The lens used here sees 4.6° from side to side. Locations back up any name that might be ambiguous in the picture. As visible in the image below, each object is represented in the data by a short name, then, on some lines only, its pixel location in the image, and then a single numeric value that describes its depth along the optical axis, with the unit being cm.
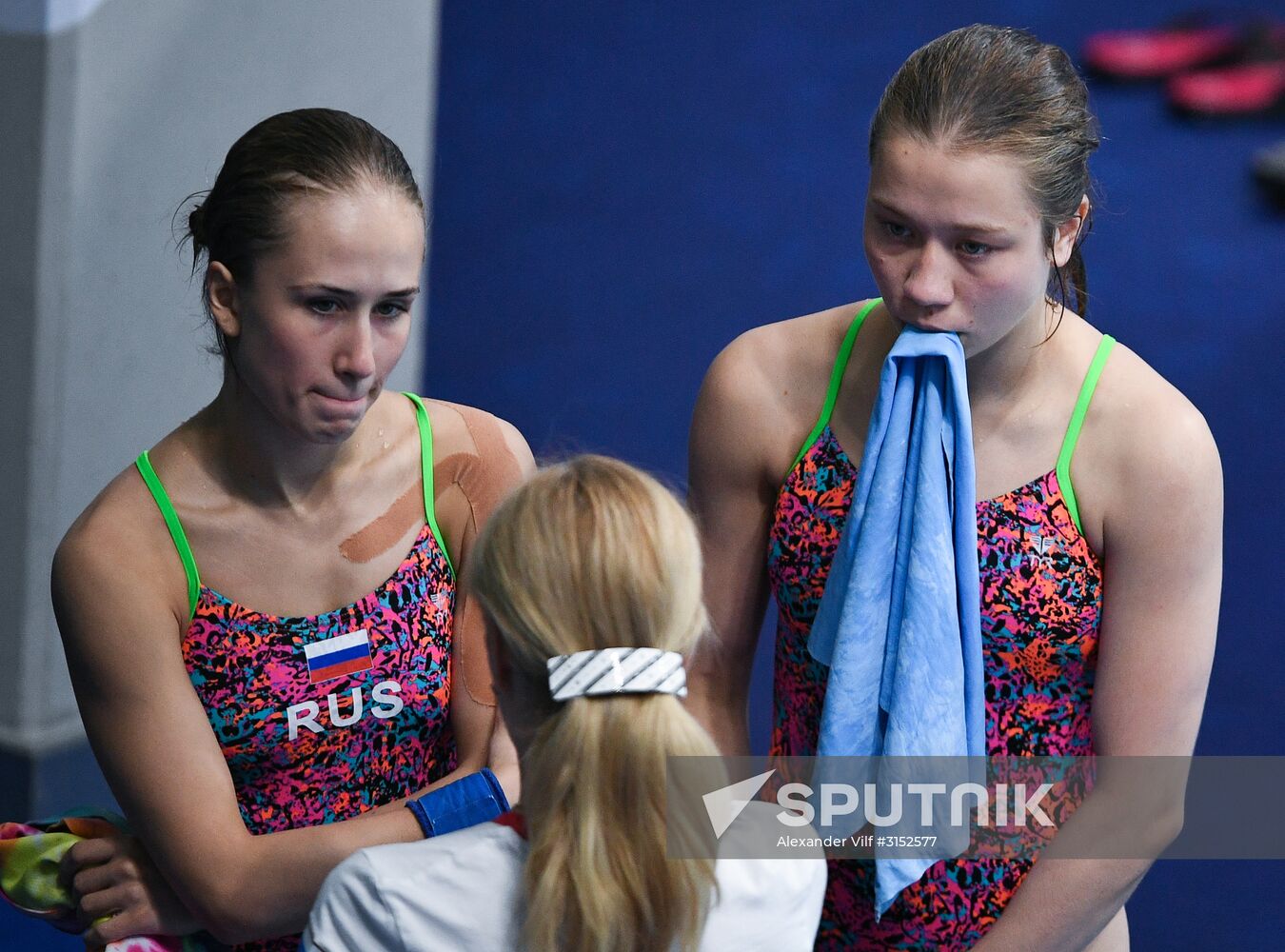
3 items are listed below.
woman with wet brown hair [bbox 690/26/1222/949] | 1219
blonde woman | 1198
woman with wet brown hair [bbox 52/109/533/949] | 1218
